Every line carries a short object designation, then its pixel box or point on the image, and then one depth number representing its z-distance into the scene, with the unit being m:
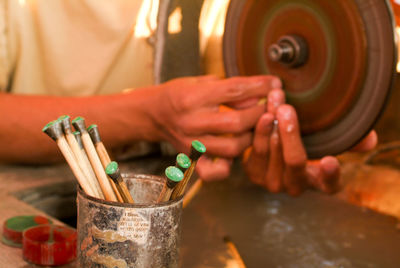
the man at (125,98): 0.98
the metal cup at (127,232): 0.69
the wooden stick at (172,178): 0.69
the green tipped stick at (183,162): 0.70
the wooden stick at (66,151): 0.71
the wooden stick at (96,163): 0.72
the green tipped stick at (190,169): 0.72
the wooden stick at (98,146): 0.74
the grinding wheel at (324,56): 0.87
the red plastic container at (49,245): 0.78
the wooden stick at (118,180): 0.69
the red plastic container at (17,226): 0.81
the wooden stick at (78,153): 0.72
